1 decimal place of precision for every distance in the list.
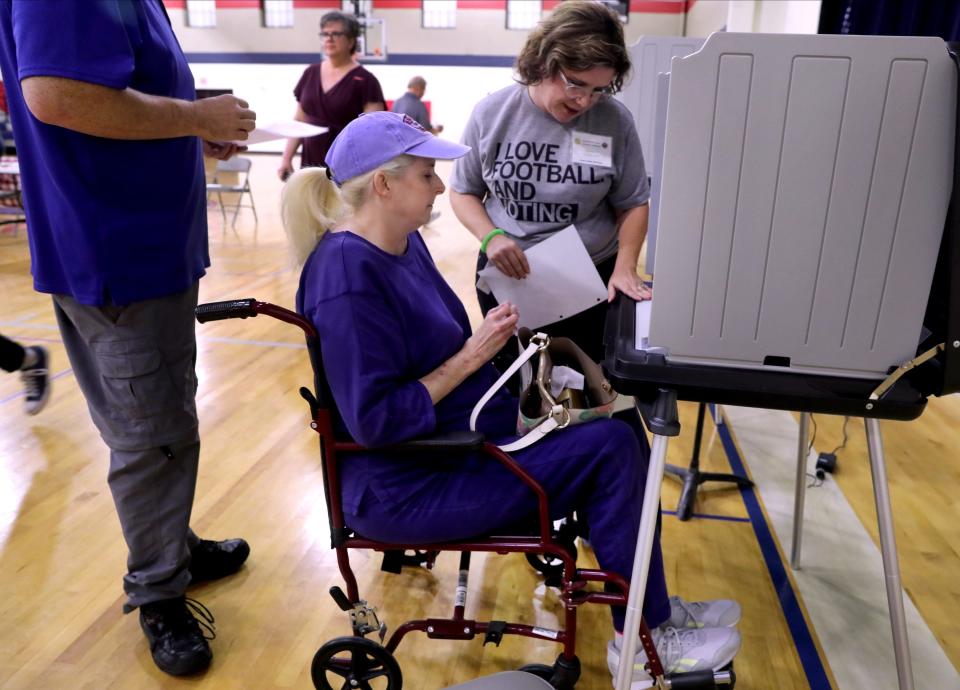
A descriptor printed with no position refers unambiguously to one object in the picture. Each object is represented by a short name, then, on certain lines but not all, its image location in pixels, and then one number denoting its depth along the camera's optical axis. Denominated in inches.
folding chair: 277.7
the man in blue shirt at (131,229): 45.2
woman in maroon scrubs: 141.4
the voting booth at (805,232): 34.6
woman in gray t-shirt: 60.9
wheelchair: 47.5
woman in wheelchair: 47.3
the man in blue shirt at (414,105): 257.8
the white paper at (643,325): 43.9
